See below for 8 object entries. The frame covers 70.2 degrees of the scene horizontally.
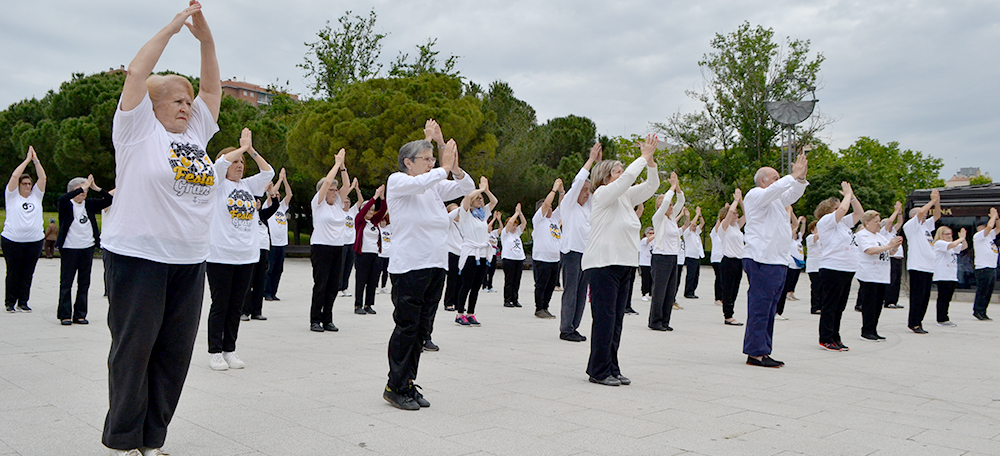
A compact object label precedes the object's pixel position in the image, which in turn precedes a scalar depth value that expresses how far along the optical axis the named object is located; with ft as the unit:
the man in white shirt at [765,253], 23.68
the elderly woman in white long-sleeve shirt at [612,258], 19.52
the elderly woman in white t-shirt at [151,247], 10.78
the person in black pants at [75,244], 30.48
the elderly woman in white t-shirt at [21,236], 33.83
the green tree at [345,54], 138.82
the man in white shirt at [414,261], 15.99
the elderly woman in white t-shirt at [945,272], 40.34
